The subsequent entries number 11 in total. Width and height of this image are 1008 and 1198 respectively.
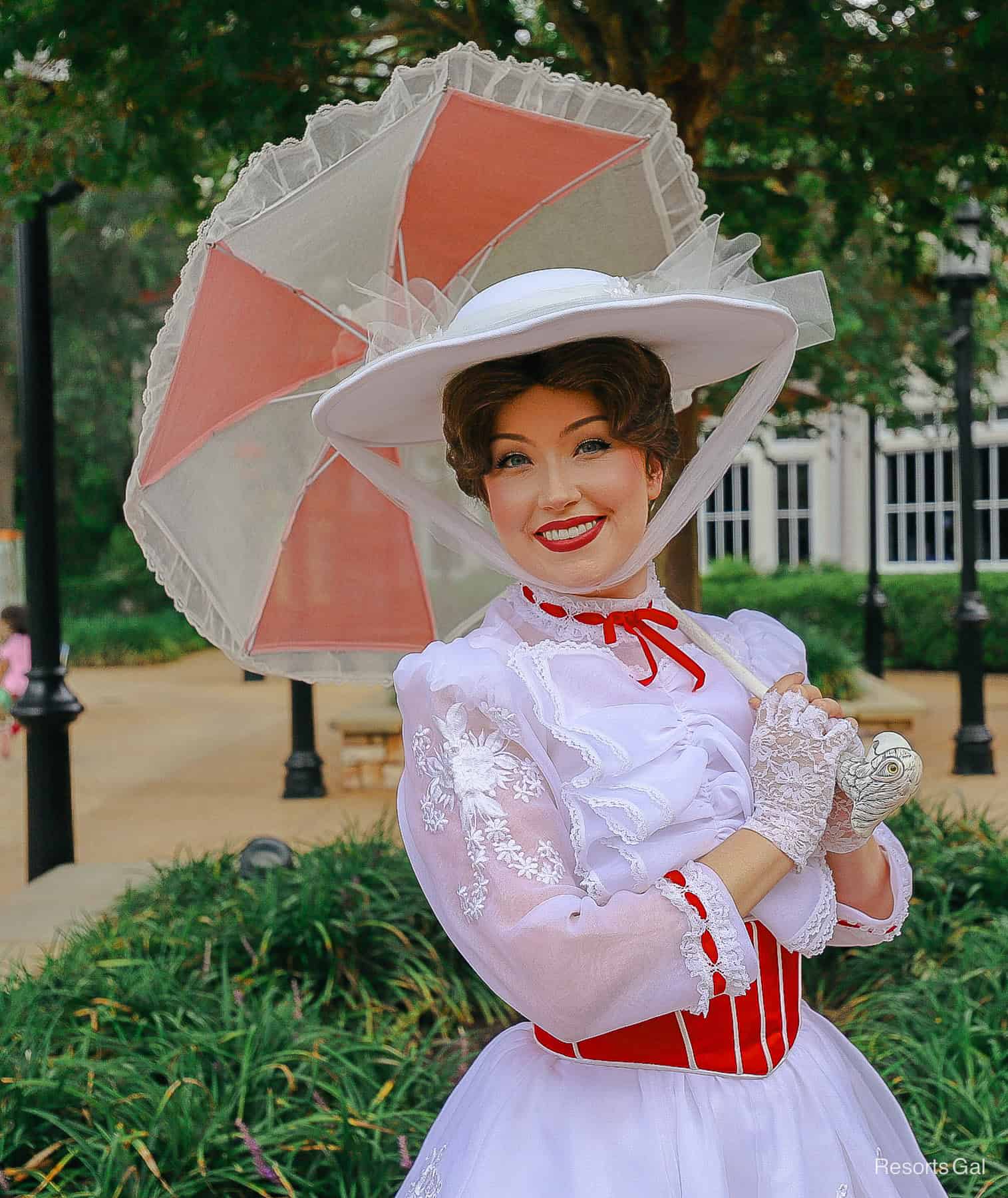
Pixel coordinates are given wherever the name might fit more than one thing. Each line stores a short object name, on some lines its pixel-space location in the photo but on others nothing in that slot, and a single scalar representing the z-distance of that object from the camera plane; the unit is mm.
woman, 1421
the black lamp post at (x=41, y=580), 5676
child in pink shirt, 10258
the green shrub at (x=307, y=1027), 2840
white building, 18547
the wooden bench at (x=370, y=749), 7730
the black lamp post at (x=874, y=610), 12594
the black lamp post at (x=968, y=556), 7805
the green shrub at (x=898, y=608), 14203
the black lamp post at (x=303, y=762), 7625
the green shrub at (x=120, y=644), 18375
